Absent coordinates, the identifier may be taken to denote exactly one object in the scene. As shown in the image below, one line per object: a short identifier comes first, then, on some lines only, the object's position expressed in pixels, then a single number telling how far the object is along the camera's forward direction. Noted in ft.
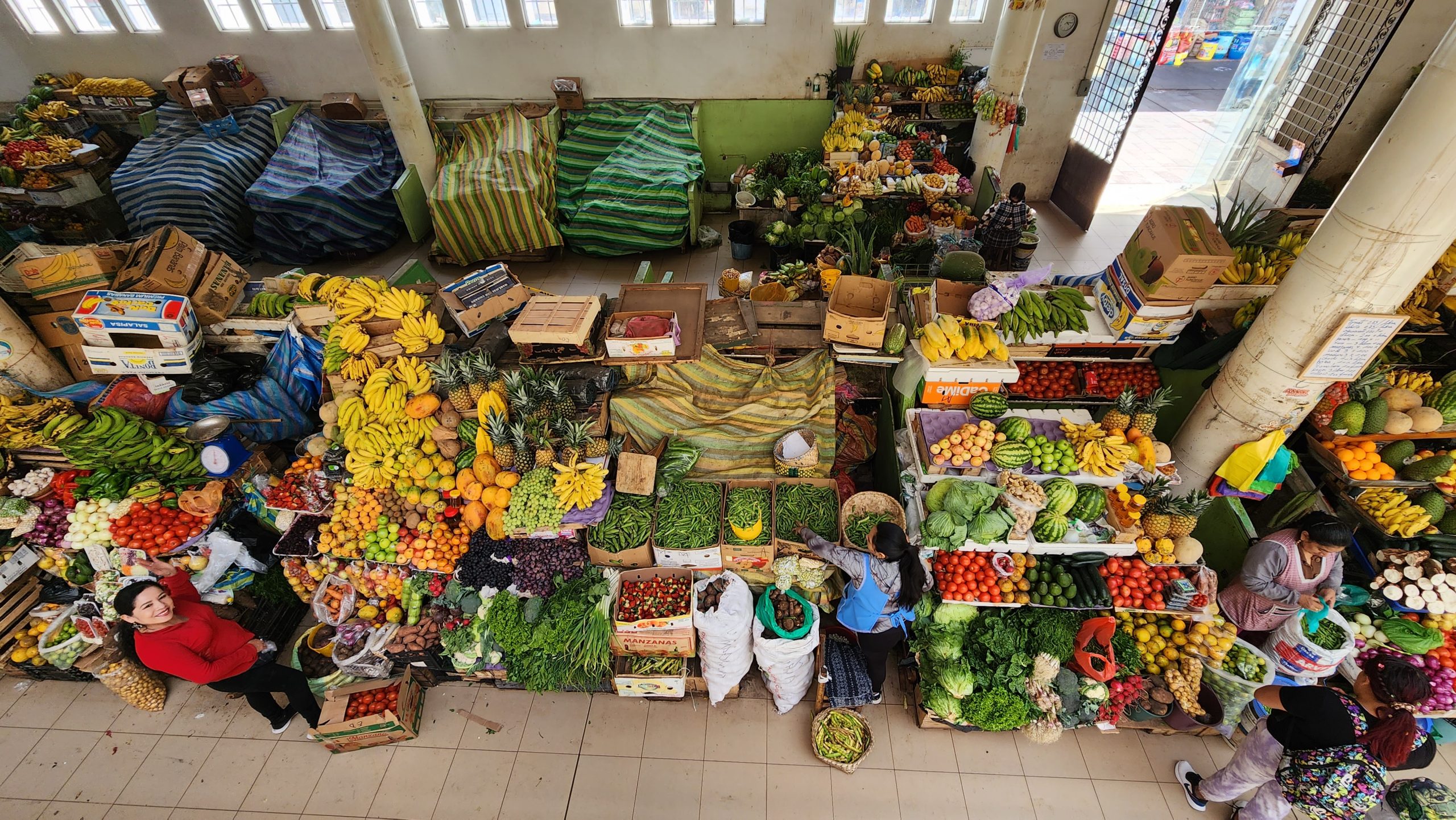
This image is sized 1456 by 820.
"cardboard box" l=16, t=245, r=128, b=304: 13.32
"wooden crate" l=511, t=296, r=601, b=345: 12.69
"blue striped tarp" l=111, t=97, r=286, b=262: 25.02
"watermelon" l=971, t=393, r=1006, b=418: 12.51
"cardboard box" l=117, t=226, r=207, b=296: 13.75
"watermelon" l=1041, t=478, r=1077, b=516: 11.60
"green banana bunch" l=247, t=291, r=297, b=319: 14.97
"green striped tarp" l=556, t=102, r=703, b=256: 25.21
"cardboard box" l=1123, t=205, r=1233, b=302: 11.85
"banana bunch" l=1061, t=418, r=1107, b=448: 12.13
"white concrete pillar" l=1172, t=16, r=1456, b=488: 9.04
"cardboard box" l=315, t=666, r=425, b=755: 12.60
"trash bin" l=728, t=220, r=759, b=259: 26.09
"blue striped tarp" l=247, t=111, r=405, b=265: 25.11
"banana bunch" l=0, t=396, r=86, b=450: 13.25
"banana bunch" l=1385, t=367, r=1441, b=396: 12.93
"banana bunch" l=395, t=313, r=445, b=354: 13.56
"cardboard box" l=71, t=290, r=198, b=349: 13.08
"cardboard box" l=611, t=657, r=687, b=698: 13.01
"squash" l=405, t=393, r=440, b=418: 13.03
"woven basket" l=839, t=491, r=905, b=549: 12.62
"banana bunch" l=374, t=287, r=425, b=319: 13.82
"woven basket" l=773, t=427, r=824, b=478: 13.32
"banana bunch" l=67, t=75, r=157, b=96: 27.43
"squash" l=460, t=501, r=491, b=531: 12.74
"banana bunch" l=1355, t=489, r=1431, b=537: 12.23
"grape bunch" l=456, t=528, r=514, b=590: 13.12
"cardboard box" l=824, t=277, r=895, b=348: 13.15
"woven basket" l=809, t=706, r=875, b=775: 12.40
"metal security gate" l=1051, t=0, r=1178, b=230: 24.18
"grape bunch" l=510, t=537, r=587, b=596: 13.02
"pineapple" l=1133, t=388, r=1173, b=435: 12.16
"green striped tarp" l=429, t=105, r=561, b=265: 24.84
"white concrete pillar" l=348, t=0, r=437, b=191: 22.79
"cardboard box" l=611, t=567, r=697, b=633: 12.39
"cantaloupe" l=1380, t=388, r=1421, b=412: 12.62
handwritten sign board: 10.40
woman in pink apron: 11.63
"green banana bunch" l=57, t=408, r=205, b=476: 13.24
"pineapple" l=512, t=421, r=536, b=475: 12.36
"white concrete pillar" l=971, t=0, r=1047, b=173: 22.45
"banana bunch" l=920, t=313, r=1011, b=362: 12.74
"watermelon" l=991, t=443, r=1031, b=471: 11.95
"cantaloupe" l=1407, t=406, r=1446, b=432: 12.37
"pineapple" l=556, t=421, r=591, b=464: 12.62
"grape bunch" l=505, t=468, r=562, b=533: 12.35
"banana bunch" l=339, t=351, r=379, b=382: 13.35
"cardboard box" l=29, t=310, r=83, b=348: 13.91
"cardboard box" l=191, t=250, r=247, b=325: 14.29
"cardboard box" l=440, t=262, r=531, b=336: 13.88
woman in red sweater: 10.53
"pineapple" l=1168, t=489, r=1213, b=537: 11.71
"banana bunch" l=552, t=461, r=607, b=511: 12.41
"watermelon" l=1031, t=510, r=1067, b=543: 11.62
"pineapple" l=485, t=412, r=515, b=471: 12.46
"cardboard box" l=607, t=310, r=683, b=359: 12.96
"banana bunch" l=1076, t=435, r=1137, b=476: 11.88
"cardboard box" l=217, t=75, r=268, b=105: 27.20
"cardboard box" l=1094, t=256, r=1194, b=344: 12.80
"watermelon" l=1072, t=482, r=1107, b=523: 11.88
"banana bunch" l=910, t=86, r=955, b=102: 26.94
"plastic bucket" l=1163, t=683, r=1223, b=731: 12.46
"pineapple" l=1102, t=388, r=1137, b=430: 12.24
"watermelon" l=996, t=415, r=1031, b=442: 12.17
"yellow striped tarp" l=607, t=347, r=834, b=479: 13.84
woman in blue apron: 11.18
